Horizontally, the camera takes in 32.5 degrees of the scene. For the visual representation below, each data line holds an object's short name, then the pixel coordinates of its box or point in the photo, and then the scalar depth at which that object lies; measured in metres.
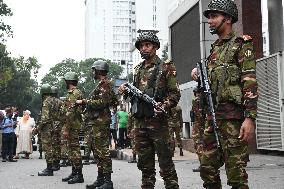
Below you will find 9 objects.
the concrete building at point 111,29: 147.88
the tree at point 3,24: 46.38
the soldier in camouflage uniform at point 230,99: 4.20
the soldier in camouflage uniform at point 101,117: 7.46
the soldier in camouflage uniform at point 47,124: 10.15
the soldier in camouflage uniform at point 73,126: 8.61
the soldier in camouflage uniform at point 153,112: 5.55
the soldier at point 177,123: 13.58
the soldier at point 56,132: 11.28
